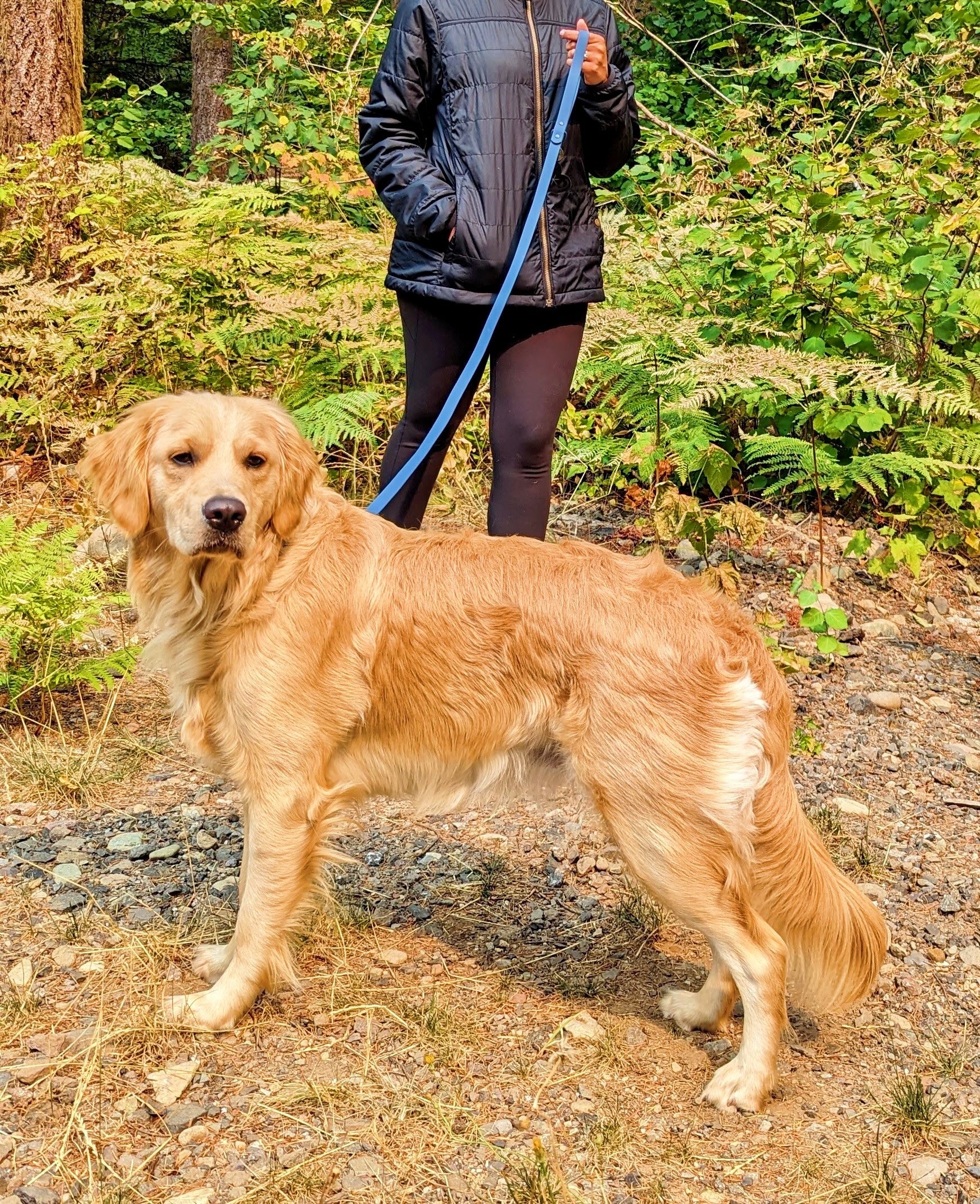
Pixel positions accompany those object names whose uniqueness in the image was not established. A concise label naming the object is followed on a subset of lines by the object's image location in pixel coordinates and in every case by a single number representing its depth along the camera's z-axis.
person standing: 3.72
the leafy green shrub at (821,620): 4.30
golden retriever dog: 2.85
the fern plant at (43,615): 4.55
